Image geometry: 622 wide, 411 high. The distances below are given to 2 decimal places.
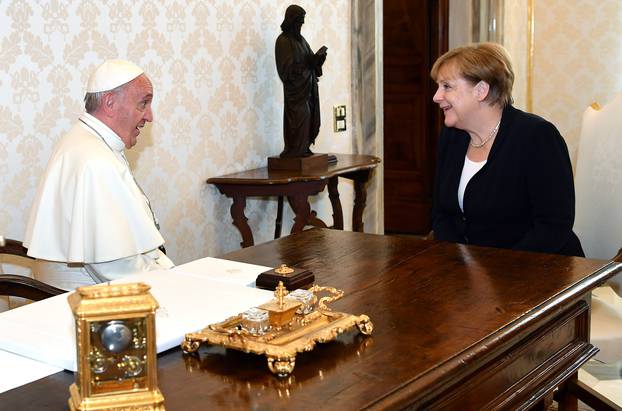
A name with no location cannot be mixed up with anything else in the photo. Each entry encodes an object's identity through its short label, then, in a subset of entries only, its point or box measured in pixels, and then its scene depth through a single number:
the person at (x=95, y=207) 3.17
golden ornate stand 1.65
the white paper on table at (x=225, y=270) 2.30
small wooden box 2.24
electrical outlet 5.82
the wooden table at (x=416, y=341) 1.57
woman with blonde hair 3.35
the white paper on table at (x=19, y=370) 1.62
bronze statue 4.79
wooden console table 4.55
